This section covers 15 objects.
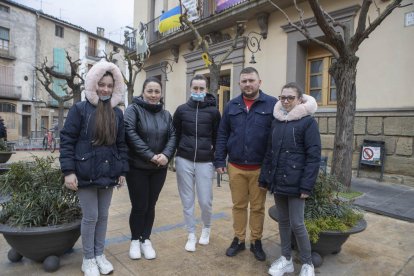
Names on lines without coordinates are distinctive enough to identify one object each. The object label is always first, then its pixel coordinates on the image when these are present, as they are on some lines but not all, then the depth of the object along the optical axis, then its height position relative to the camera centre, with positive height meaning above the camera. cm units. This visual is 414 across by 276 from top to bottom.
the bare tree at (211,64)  757 +170
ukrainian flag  1178 +430
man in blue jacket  309 -16
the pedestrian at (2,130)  980 -7
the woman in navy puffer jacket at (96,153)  262 -19
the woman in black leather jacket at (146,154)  305 -22
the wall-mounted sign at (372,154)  666 -36
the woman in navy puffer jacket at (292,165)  259 -25
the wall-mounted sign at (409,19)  626 +239
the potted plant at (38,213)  277 -79
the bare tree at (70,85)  1505 +218
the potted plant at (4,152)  830 -63
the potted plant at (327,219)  293 -82
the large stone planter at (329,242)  293 -102
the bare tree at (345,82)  466 +88
